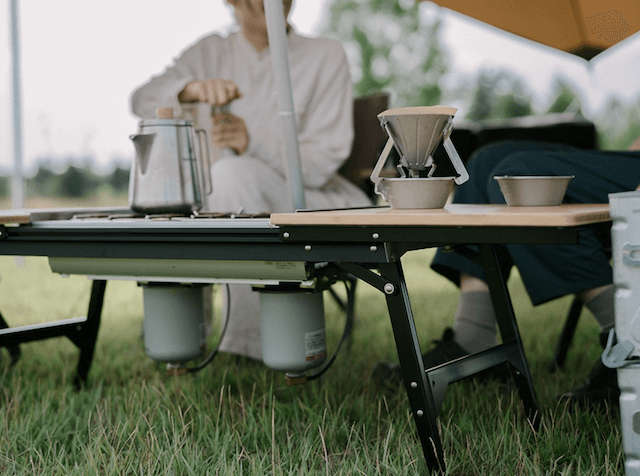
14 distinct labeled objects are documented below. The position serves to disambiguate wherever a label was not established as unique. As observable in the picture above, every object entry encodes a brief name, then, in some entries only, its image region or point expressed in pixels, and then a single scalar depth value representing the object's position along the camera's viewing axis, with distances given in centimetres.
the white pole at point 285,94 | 171
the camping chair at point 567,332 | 213
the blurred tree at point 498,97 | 2642
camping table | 112
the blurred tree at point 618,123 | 1769
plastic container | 107
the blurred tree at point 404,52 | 1952
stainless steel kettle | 169
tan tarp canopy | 178
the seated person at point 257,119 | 217
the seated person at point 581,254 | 165
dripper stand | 123
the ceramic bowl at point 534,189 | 127
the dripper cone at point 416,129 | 124
